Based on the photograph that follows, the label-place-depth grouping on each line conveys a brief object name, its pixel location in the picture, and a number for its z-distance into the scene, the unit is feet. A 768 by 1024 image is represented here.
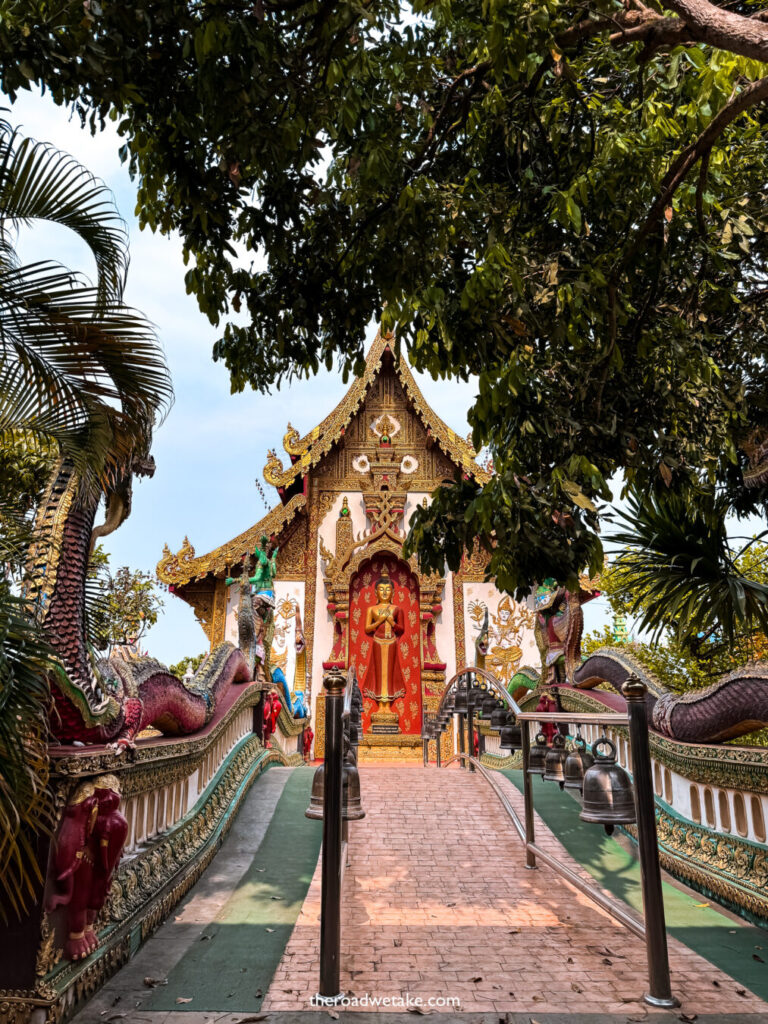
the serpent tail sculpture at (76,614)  9.59
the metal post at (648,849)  9.62
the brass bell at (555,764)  15.06
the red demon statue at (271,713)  29.53
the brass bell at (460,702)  25.23
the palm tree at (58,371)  8.75
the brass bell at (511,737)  18.52
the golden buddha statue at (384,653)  42.57
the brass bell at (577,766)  13.08
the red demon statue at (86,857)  8.98
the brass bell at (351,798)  12.60
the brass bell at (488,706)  21.53
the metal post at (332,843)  9.82
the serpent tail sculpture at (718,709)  13.37
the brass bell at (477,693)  23.52
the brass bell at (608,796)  10.84
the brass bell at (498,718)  19.48
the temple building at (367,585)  42.27
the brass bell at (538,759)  15.43
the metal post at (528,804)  15.90
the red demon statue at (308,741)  40.78
